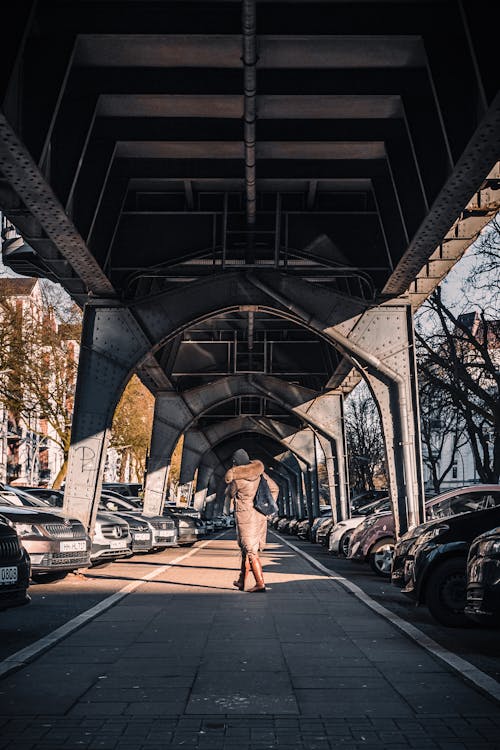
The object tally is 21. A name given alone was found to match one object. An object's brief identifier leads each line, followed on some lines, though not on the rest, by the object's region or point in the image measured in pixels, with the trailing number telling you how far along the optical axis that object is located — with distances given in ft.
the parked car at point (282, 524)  197.03
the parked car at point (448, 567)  35.78
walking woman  48.88
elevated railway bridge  36.52
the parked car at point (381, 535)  60.80
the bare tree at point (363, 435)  218.79
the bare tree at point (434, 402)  107.41
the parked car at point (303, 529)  147.16
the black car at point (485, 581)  27.07
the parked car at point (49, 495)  75.56
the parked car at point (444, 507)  41.52
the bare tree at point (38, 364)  128.57
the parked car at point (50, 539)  48.55
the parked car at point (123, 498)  98.07
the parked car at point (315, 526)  124.98
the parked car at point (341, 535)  84.64
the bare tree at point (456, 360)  95.35
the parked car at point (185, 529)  104.06
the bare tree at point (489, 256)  93.86
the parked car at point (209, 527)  158.30
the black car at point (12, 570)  30.22
